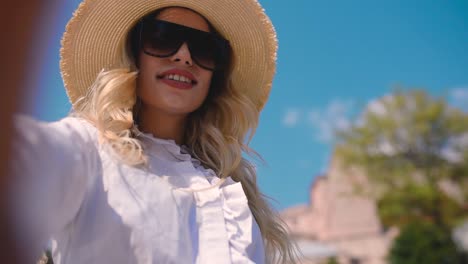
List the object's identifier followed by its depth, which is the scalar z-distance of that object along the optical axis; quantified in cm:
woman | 117
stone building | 2684
